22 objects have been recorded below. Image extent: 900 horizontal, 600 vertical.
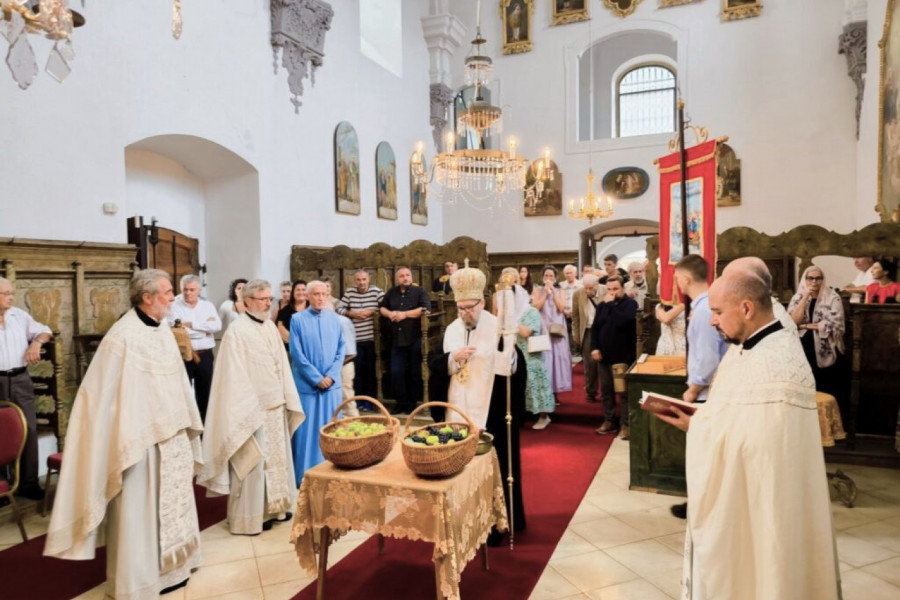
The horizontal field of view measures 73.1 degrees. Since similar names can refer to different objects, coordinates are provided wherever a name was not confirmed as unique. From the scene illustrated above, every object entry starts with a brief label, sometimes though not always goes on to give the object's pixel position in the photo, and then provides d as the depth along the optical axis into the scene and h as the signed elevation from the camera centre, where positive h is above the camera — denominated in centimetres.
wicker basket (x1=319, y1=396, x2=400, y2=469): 291 -80
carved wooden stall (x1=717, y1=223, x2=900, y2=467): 570 -109
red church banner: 446 +54
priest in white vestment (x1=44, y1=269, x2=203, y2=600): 322 -93
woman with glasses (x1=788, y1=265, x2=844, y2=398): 580 -46
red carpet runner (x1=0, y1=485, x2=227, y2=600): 345 -171
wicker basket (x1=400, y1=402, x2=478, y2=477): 276 -80
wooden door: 685 +50
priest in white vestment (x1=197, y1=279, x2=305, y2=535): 412 -92
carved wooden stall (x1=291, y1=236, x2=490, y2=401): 809 +32
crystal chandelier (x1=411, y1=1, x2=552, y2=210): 884 +188
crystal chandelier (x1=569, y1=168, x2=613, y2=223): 1173 +145
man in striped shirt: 768 -42
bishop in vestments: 370 -47
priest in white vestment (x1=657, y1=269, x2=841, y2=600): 200 -66
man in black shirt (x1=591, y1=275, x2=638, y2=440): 642 -60
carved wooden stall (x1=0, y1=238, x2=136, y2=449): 505 -1
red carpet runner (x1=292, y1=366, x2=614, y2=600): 342 -172
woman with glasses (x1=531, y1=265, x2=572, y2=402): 740 -67
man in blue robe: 490 -68
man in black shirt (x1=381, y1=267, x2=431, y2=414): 757 -66
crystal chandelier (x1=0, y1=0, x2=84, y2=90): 272 +122
